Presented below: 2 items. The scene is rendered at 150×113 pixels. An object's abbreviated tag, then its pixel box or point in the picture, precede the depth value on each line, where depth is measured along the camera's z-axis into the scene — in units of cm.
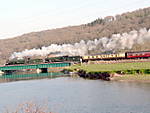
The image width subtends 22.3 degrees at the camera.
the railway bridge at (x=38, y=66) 13712
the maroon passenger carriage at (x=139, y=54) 11241
